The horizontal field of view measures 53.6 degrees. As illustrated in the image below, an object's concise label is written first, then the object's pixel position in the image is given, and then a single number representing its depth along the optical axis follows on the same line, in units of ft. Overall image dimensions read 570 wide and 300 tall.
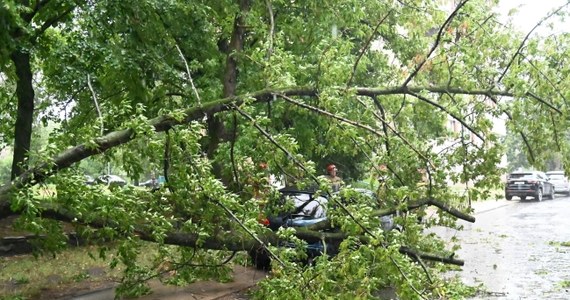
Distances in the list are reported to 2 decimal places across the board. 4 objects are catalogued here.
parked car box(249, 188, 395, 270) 22.89
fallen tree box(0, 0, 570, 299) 16.55
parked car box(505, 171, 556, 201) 100.68
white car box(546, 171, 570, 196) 115.96
